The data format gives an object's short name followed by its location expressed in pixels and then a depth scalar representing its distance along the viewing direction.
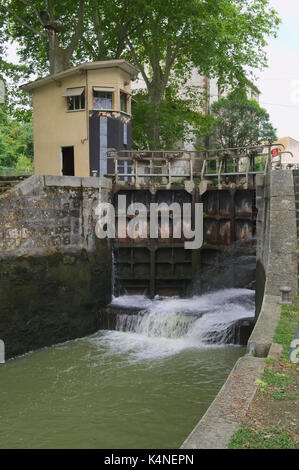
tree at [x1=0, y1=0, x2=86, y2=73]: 21.83
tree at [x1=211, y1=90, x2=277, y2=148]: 33.72
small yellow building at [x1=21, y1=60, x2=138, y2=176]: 19.23
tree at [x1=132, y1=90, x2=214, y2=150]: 23.86
